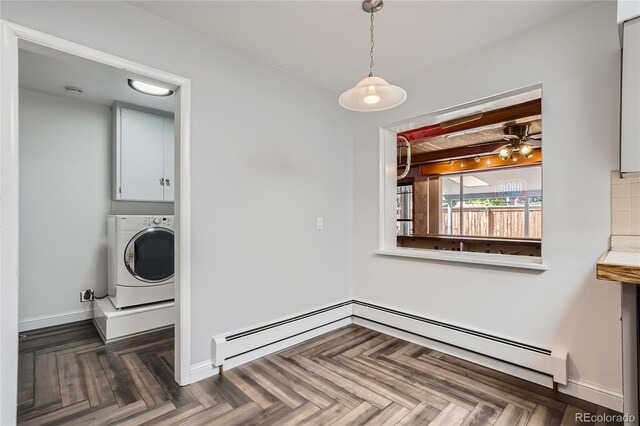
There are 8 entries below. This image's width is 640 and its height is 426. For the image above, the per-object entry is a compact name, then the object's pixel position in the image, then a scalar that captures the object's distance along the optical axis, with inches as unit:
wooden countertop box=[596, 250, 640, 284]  41.3
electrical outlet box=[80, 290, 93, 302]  129.0
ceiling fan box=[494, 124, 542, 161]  160.1
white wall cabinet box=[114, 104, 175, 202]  128.6
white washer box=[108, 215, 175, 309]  117.2
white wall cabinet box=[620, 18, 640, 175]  56.5
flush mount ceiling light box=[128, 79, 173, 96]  112.0
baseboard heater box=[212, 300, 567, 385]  81.2
